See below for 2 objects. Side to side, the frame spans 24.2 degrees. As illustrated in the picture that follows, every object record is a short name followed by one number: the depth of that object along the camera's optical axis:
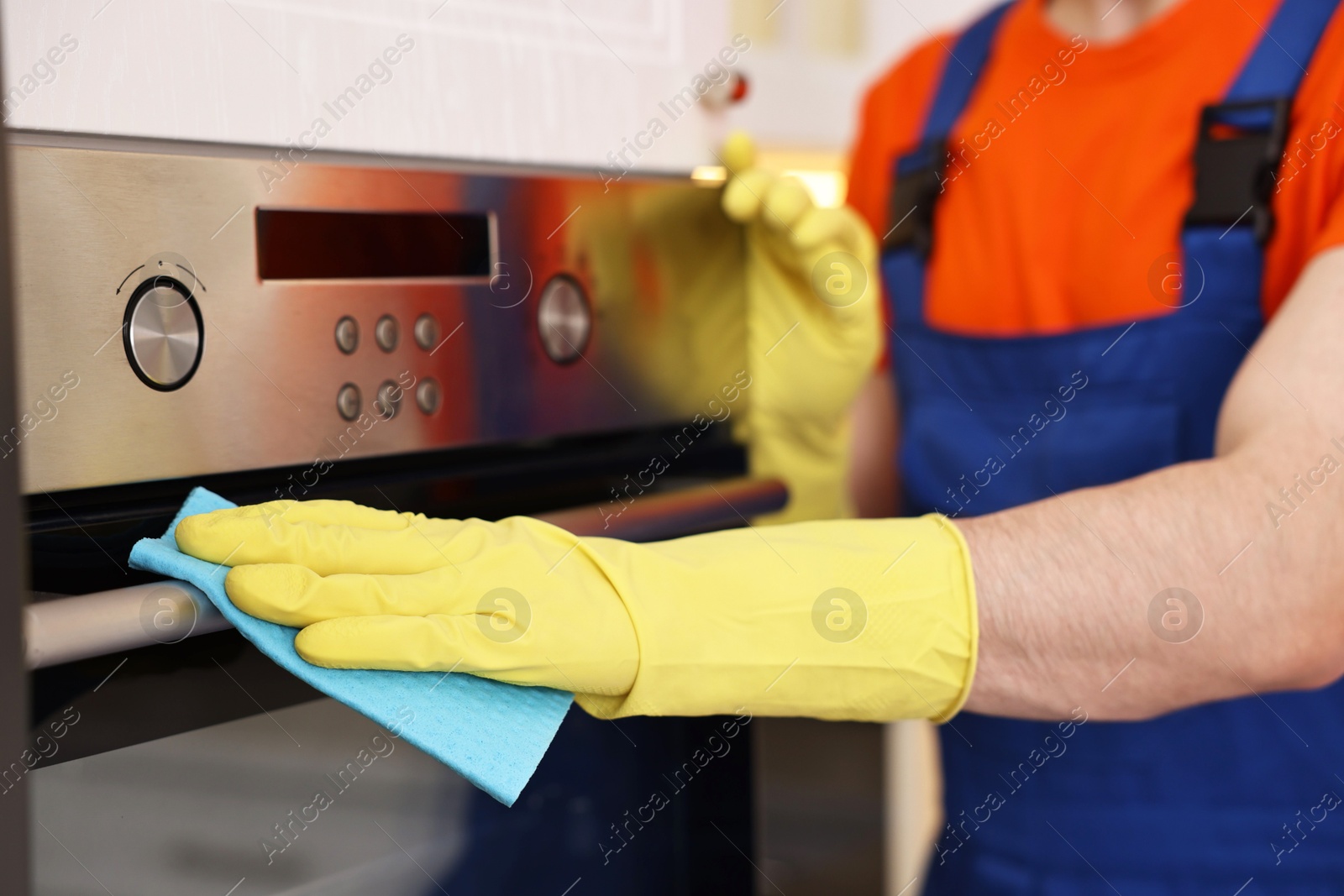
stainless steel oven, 1.22
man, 1.28
